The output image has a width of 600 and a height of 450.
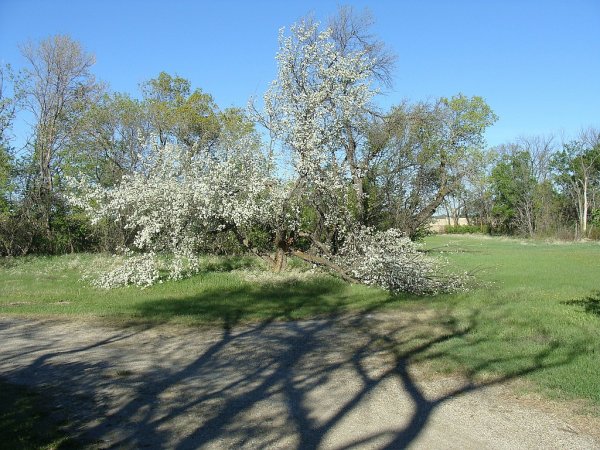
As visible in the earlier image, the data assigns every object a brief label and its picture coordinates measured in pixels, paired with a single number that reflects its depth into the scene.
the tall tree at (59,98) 30.56
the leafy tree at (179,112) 33.44
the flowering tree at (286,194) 14.64
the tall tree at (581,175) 57.59
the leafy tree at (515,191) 61.22
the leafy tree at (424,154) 21.16
